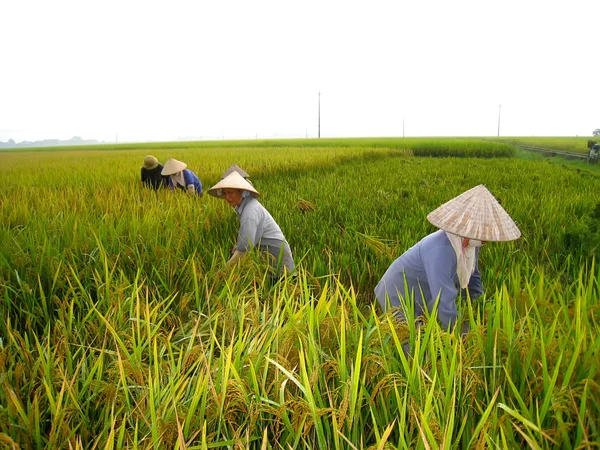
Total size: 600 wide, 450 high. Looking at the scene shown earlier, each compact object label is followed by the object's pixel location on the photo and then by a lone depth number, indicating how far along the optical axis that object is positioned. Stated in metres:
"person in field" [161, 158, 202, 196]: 4.56
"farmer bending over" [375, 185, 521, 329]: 1.52
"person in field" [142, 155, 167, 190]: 4.92
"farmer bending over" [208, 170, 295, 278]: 2.44
